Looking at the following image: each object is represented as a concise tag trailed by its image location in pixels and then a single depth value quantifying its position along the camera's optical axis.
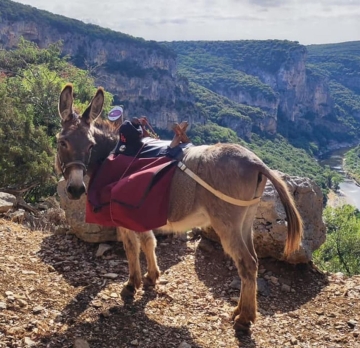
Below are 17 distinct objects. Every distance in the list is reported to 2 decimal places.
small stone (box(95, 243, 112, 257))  6.38
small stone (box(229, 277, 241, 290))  5.77
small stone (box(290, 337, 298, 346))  4.52
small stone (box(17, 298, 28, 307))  4.42
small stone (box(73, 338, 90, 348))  3.84
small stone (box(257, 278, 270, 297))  5.73
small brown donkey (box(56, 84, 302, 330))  4.28
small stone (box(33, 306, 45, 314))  4.40
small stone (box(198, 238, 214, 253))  6.63
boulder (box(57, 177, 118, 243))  6.64
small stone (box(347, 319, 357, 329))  4.80
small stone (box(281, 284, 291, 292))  5.88
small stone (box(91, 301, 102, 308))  4.81
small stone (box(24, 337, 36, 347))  3.81
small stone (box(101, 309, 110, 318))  4.59
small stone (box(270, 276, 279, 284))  6.01
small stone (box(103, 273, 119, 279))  5.70
